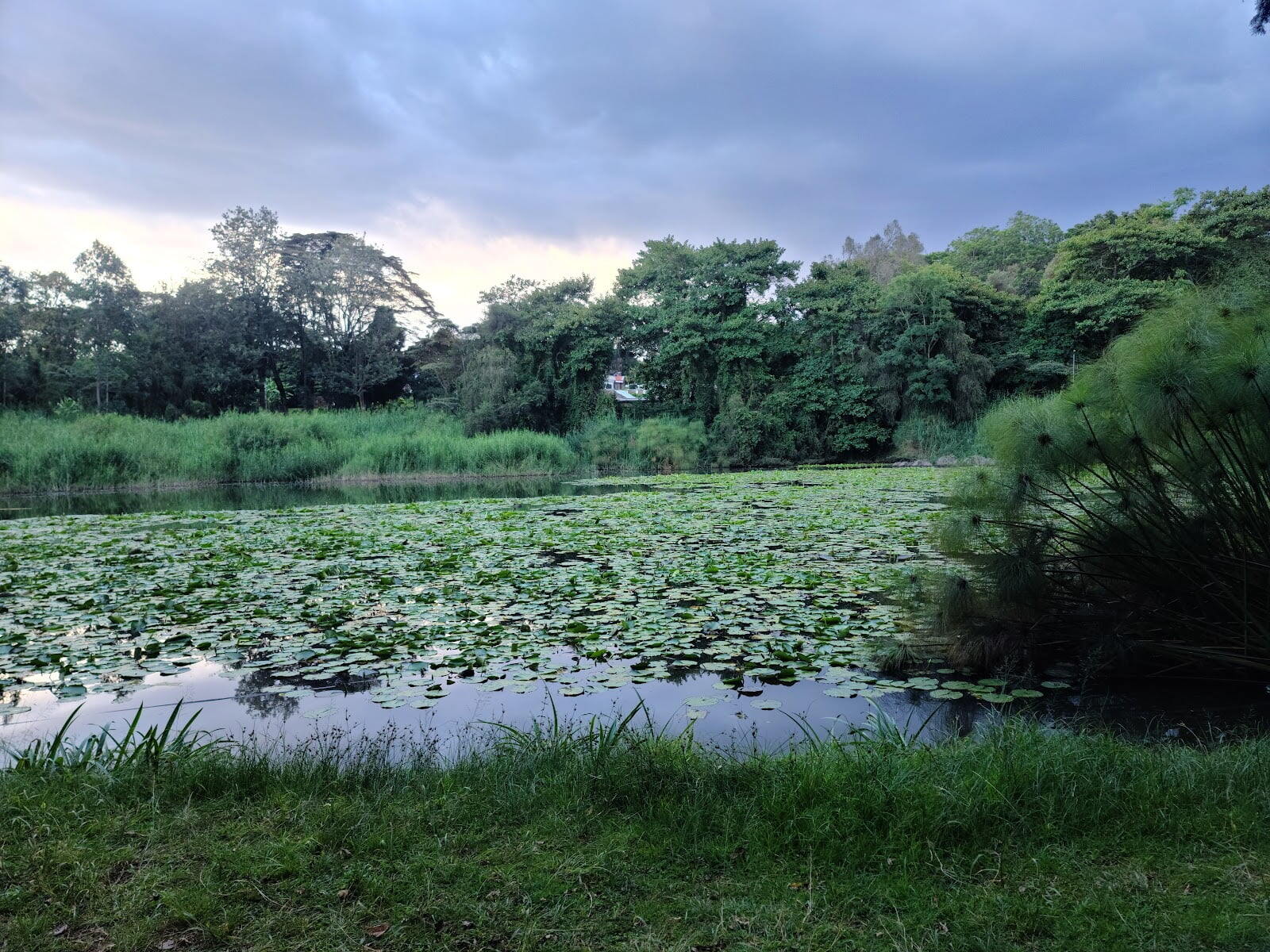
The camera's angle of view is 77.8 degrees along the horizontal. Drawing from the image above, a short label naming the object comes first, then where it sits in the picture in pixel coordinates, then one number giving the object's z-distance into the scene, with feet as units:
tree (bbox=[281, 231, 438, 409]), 110.52
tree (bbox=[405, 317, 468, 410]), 111.55
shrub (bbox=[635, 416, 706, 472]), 97.71
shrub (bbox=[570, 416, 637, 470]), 96.37
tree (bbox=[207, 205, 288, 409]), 105.91
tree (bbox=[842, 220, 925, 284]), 171.83
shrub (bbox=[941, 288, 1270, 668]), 13.00
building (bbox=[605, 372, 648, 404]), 124.98
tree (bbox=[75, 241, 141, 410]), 90.99
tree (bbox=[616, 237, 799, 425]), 103.45
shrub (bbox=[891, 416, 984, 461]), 92.32
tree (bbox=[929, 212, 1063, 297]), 123.44
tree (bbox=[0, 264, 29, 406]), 85.76
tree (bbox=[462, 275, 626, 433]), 106.52
